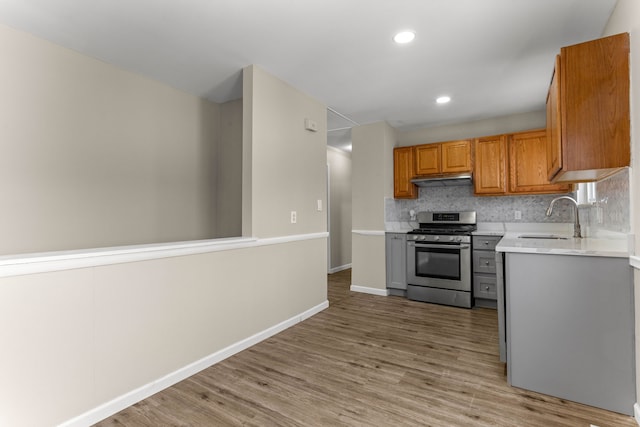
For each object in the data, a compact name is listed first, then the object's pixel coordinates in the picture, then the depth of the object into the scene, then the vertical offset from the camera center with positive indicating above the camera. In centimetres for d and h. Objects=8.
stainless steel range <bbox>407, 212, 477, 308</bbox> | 395 -58
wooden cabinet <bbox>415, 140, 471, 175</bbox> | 429 +86
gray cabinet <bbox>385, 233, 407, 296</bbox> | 439 -63
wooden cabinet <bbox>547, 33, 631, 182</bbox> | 186 +69
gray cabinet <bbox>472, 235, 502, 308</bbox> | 385 -66
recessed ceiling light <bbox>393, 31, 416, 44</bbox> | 232 +138
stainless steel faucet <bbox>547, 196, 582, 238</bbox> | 272 -9
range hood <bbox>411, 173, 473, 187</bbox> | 422 +53
